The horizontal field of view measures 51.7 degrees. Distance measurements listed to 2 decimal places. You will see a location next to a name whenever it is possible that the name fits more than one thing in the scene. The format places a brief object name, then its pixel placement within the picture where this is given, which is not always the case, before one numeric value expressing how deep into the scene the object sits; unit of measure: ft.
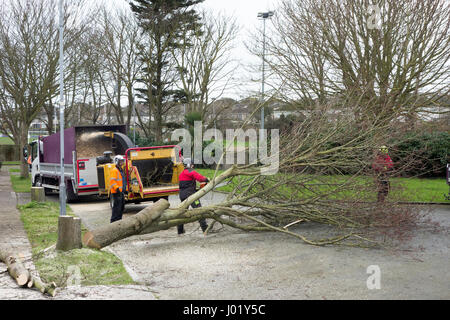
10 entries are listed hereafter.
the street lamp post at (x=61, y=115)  44.35
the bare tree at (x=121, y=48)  100.42
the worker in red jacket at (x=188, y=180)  33.27
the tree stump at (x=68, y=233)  24.27
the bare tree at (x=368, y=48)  48.47
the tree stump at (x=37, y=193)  49.73
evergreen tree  98.37
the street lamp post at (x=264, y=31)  59.52
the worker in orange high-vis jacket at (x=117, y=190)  34.65
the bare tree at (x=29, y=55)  77.00
